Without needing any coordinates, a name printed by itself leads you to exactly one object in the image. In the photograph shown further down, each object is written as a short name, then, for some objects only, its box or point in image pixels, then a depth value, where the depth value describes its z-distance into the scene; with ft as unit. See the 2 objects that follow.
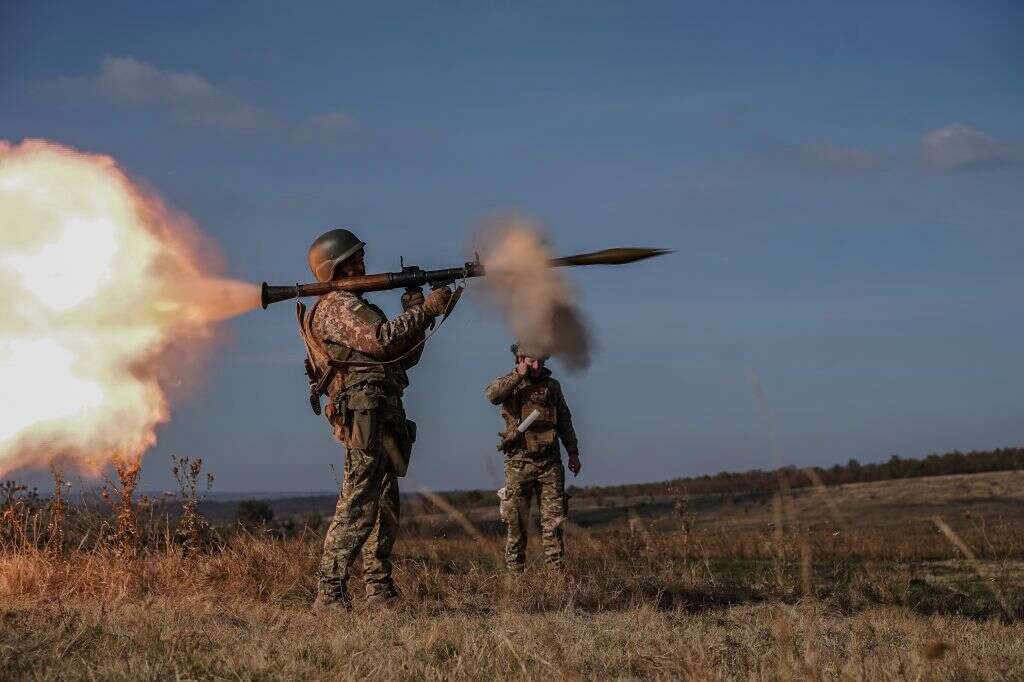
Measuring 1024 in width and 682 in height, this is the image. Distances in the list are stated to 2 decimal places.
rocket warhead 27.37
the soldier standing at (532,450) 38.45
